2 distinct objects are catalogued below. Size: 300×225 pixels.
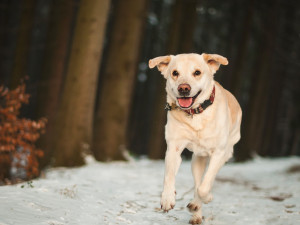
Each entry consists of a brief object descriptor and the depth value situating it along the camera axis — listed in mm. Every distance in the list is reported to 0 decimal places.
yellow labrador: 4551
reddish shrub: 7309
